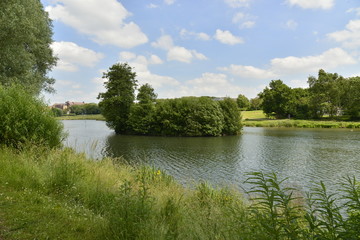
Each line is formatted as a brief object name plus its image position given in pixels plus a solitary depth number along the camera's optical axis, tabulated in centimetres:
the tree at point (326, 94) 6588
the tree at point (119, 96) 4500
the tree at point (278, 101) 7256
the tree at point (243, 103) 10550
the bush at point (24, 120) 1000
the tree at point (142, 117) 4419
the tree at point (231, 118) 4359
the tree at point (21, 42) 1385
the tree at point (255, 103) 10125
